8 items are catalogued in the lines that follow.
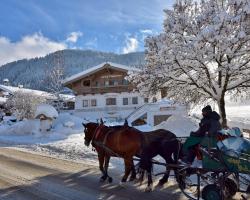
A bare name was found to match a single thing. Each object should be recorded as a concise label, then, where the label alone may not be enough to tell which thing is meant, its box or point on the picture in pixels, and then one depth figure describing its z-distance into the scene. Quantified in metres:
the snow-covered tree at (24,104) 28.71
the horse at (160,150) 5.12
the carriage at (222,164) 3.94
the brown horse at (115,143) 5.39
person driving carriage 4.70
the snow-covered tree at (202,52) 9.12
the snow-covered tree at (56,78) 37.39
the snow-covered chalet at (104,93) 28.40
